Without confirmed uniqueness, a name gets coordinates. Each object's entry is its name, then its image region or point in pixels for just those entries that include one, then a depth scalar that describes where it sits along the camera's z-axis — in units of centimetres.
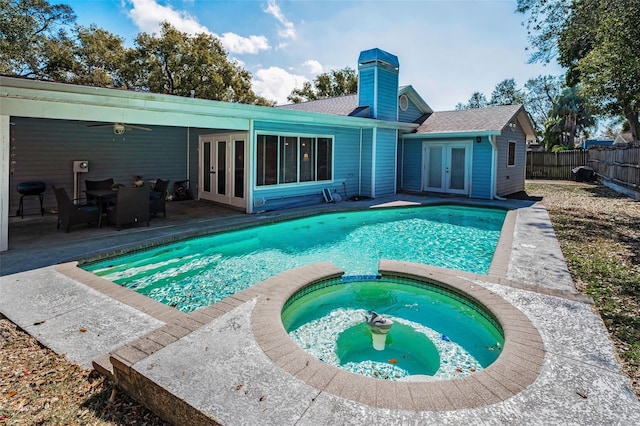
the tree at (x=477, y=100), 5166
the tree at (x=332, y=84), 3536
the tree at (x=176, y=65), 2309
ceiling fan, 848
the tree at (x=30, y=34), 1823
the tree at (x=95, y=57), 2177
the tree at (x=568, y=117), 3183
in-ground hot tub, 233
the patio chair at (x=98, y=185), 917
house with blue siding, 701
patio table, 764
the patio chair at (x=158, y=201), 867
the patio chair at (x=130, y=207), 742
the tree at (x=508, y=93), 4500
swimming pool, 522
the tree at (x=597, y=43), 832
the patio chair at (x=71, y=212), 717
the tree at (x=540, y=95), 4172
